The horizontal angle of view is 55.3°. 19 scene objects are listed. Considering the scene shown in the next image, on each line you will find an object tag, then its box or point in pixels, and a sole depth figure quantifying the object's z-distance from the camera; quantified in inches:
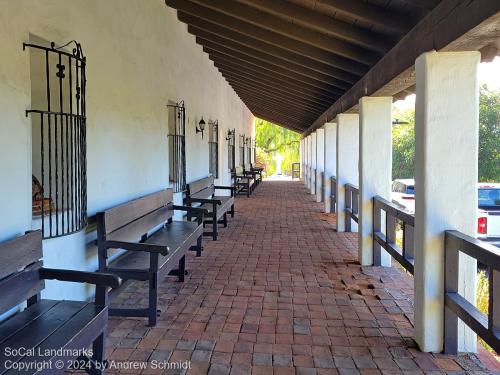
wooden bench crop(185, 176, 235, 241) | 262.7
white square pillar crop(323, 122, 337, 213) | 392.5
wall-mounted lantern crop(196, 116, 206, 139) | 323.6
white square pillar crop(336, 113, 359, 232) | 295.1
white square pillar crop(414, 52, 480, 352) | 119.6
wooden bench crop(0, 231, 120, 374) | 78.9
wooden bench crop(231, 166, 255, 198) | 533.0
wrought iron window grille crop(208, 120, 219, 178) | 394.0
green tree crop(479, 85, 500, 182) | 729.6
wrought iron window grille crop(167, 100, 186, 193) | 265.7
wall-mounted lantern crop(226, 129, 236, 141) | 495.9
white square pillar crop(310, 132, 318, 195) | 559.3
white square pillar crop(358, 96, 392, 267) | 211.8
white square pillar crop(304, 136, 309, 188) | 714.4
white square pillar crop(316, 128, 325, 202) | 477.4
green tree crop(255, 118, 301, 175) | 1178.6
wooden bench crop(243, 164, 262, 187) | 641.7
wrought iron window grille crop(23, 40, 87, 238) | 130.8
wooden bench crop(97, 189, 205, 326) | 134.6
